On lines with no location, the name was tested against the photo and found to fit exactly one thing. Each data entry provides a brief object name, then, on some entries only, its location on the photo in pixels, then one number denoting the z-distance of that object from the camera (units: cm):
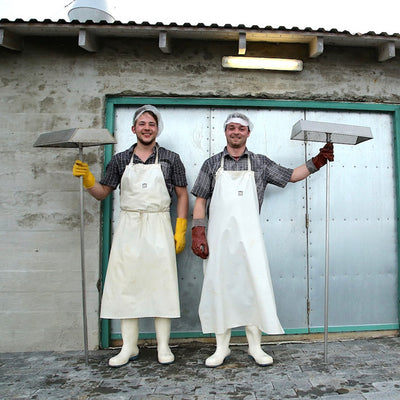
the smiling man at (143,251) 318
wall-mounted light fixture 380
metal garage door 382
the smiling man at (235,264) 309
